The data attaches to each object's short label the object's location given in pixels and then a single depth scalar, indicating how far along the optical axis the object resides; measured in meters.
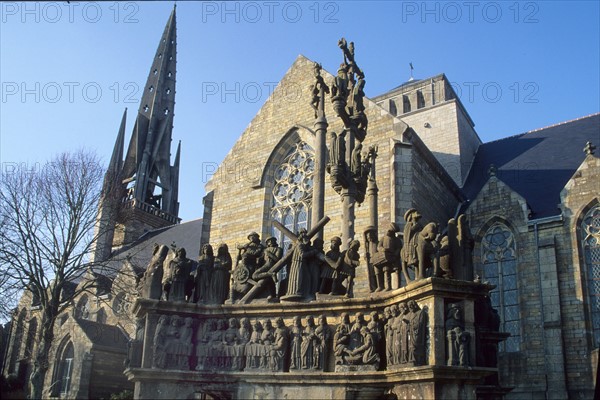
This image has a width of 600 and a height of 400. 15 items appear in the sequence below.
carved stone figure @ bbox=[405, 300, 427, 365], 7.32
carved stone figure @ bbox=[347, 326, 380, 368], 7.94
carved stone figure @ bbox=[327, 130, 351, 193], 9.60
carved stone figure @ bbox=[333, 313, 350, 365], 8.11
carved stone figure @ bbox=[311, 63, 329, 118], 10.65
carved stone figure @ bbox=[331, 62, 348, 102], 10.30
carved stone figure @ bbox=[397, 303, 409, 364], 7.46
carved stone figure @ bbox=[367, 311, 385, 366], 8.02
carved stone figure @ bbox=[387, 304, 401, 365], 7.62
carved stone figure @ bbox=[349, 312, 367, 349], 8.12
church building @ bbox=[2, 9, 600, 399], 14.66
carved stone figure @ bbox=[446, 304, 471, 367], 7.14
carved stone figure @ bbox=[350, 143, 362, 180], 9.85
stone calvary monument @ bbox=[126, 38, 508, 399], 7.40
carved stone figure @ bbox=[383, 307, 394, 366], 7.75
